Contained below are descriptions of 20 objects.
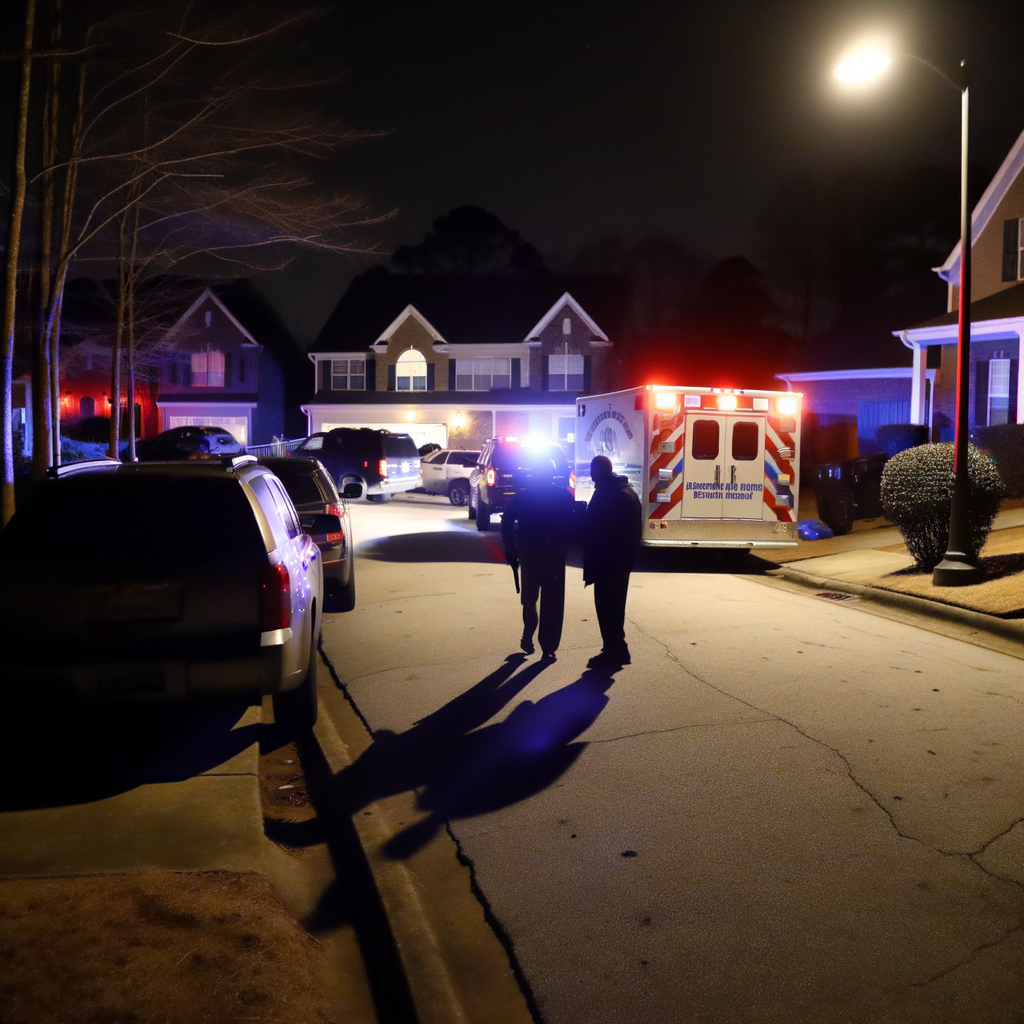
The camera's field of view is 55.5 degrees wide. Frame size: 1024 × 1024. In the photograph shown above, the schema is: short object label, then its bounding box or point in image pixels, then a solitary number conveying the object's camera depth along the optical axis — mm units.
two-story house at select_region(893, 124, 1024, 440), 23812
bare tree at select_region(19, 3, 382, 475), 13609
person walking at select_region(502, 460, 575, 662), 8359
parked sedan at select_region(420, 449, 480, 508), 28297
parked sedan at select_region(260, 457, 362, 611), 10938
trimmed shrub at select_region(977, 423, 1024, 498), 19188
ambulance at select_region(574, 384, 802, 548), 14125
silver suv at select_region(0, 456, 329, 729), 5152
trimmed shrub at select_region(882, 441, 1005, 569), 12398
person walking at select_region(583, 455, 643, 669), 8242
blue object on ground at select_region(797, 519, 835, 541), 17891
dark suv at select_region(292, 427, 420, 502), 27094
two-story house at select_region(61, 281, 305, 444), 46438
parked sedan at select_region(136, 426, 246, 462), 37134
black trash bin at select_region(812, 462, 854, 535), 18156
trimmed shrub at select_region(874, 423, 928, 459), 23547
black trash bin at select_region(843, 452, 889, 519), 18781
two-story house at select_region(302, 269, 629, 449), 43906
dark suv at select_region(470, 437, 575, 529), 18844
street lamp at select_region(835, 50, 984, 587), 11719
